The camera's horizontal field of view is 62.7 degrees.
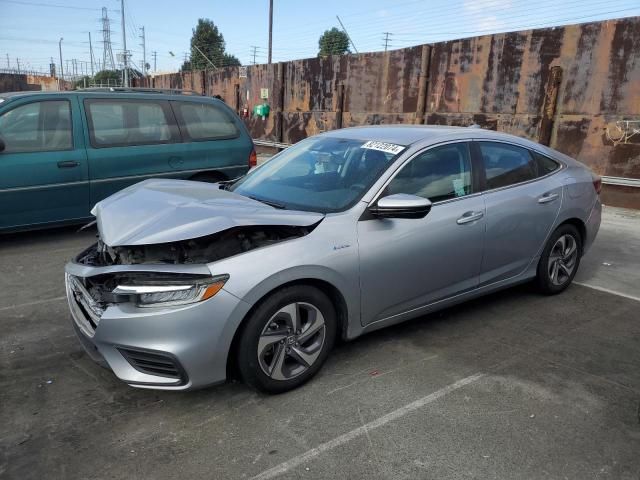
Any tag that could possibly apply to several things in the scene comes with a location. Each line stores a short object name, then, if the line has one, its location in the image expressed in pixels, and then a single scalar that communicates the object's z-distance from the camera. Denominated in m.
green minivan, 5.84
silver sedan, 2.74
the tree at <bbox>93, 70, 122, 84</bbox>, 69.06
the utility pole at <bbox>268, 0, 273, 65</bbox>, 30.26
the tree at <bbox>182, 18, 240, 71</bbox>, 79.50
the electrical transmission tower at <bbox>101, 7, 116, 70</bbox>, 77.75
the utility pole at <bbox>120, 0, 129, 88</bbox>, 37.51
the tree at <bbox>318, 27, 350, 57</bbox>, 69.81
